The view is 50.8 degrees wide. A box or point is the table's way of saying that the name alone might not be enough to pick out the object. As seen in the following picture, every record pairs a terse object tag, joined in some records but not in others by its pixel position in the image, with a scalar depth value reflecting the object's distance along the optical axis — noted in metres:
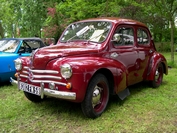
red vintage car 2.85
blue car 4.98
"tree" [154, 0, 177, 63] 8.46
